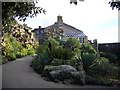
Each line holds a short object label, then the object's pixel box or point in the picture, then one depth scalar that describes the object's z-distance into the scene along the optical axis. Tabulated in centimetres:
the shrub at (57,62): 577
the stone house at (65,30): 1373
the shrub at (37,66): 598
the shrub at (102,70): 556
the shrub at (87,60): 567
